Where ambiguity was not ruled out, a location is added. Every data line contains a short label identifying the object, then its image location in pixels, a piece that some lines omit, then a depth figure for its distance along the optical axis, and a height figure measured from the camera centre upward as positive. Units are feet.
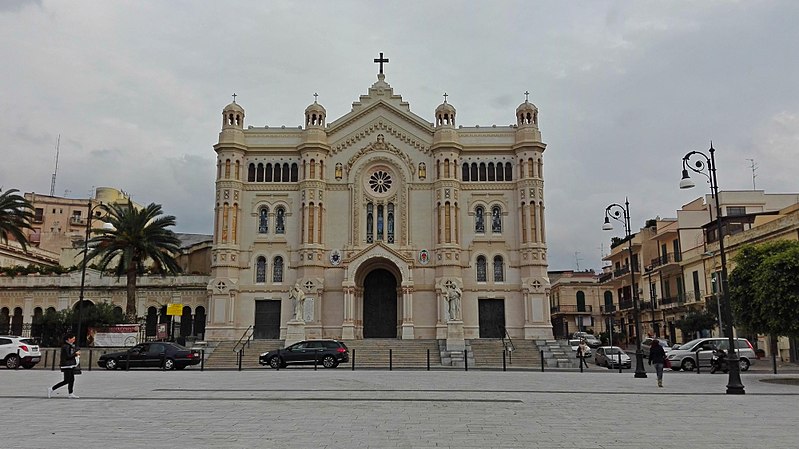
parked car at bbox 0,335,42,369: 101.86 -1.82
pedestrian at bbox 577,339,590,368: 109.01 -2.19
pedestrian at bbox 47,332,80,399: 57.93 -1.90
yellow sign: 142.00 +6.53
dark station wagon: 106.42 -2.44
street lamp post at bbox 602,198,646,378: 85.05 +2.93
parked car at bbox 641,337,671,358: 139.23 -1.96
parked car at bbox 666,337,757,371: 101.18 -2.61
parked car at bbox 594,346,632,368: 115.96 -3.64
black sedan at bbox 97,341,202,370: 101.96 -2.60
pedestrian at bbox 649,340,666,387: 70.33 -2.13
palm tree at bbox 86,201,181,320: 138.62 +20.82
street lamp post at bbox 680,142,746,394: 61.11 +2.31
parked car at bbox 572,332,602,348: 196.61 -0.98
